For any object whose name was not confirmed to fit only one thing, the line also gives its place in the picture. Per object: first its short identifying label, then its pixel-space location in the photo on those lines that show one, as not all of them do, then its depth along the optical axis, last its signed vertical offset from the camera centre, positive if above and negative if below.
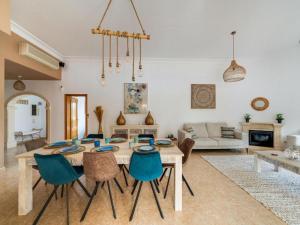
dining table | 1.83 -0.77
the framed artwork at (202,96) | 5.04 +0.54
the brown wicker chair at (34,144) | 2.30 -0.57
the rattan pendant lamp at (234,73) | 3.41 +0.94
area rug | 1.89 -1.29
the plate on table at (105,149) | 1.98 -0.54
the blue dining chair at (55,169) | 1.63 -0.70
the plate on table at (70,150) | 1.88 -0.54
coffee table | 2.29 -0.88
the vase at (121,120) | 4.70 -0.30
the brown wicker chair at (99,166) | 1.69 -0.67
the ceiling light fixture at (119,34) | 1.95 +1.09
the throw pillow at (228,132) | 4.59 -0.68
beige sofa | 4.29 -0.86
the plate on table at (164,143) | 2.26 -0.53
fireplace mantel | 4.68 -0.57
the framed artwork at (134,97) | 4.93 +0.49
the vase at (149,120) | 4.71 -0.30
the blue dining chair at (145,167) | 1.70 -0.69
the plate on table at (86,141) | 2.49 -0.54
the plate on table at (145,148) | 1.94 -0.53
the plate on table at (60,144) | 2.21 -0.54
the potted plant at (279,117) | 4.73 -0.20
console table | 4.59 -0.59
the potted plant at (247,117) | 4.96 -0.20
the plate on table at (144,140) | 2.53 -0.53
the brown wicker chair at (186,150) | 2.20 -0.64
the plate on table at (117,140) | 2.54 -0.53
